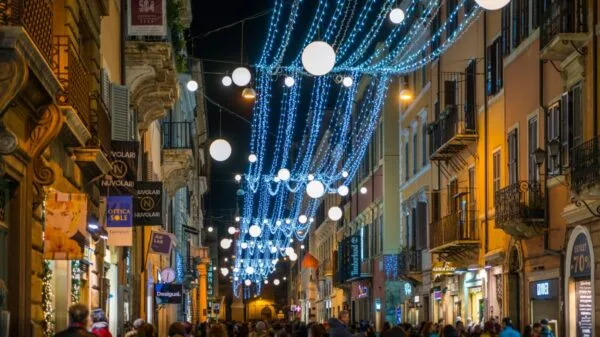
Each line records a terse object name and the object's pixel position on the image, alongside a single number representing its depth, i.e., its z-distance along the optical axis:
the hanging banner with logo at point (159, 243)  29.44
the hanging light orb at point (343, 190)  49.18
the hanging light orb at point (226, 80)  28.89
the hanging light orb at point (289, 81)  29.04
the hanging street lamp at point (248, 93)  29.62
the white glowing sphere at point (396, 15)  24.39
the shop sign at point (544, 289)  26.34
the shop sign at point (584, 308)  23.83
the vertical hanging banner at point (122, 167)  20.27
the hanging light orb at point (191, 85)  34.63
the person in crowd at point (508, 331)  22.03
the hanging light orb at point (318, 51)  21.19
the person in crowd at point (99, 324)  15.27
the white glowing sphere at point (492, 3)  17.14
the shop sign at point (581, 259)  23.73
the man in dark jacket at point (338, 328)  17.67
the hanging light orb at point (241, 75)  25.82
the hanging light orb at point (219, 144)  29.79
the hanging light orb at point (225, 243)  57.84
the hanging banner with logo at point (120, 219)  21.11
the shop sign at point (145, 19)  24.02
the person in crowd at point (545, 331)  21.72
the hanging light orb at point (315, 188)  39.03
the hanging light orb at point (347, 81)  30.34
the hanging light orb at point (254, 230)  50.72
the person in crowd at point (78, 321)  10.41
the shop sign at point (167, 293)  33.19
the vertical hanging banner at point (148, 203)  23.66
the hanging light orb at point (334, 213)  47.99
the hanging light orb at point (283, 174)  41.25
